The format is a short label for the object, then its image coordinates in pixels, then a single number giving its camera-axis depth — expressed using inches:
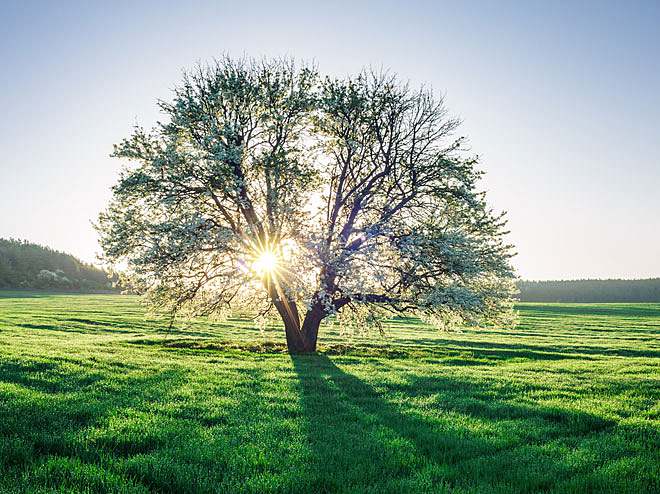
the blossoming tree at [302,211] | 837.2
